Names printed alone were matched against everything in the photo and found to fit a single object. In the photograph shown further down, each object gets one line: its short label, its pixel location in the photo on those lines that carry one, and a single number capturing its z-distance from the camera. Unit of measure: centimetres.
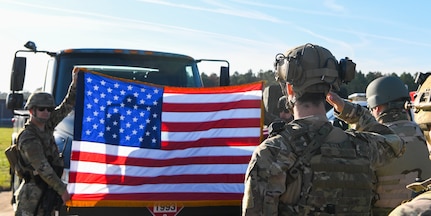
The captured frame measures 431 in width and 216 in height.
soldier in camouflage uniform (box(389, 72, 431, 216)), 148
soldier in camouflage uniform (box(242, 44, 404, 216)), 237
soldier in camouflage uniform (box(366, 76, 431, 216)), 355
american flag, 472
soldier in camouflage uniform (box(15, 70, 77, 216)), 457
